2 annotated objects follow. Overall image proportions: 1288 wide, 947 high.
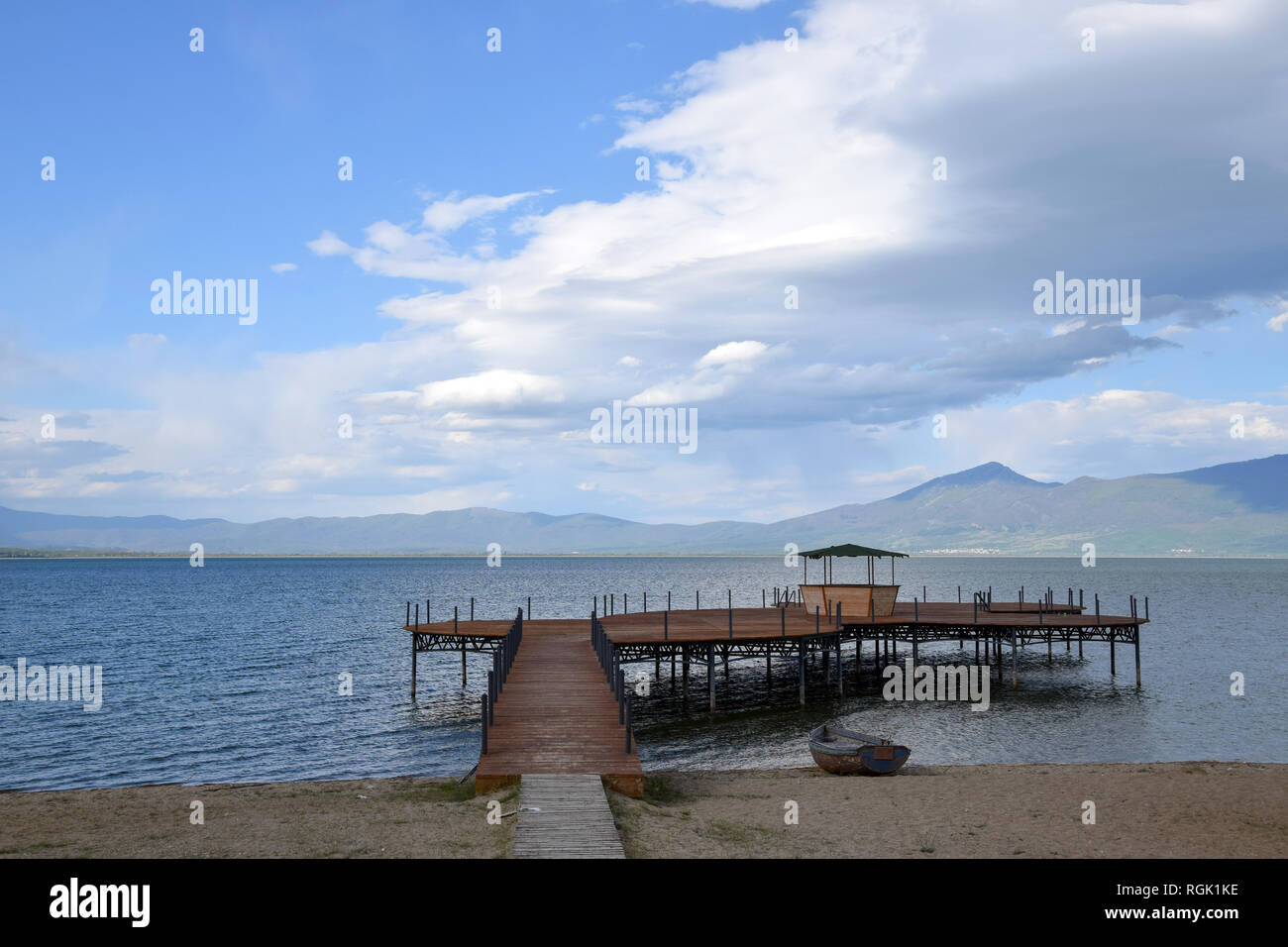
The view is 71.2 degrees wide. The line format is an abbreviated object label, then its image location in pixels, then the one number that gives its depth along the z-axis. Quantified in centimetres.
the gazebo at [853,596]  4353
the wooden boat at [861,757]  2372
